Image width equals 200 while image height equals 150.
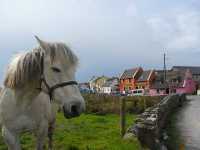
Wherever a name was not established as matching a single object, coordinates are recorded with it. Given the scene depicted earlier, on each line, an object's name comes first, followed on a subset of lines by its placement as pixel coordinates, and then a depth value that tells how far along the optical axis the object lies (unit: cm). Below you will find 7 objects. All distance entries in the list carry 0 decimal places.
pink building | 5194
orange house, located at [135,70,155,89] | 5776
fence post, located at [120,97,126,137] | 681
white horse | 280
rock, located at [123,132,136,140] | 591
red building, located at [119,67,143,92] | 6103
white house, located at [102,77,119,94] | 7075
